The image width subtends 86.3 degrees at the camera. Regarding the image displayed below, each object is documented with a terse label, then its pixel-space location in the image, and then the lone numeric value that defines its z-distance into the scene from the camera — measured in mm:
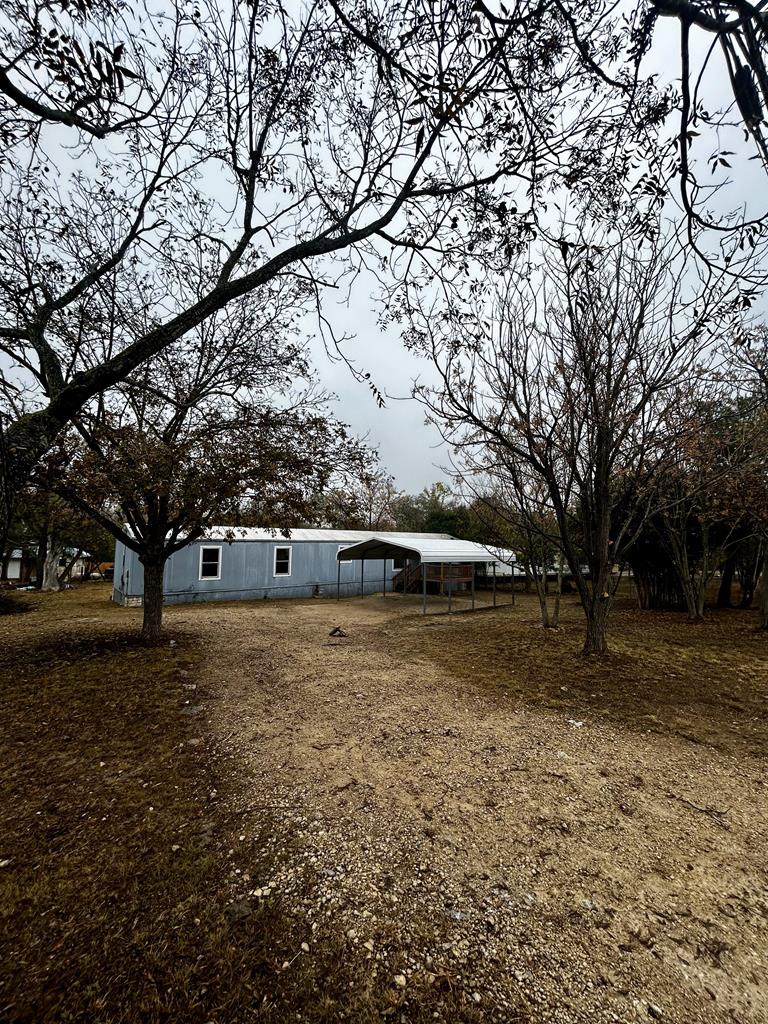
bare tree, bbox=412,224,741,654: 6098
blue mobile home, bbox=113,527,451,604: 15172
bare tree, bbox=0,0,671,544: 2186
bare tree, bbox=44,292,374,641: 5992
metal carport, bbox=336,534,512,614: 14320
